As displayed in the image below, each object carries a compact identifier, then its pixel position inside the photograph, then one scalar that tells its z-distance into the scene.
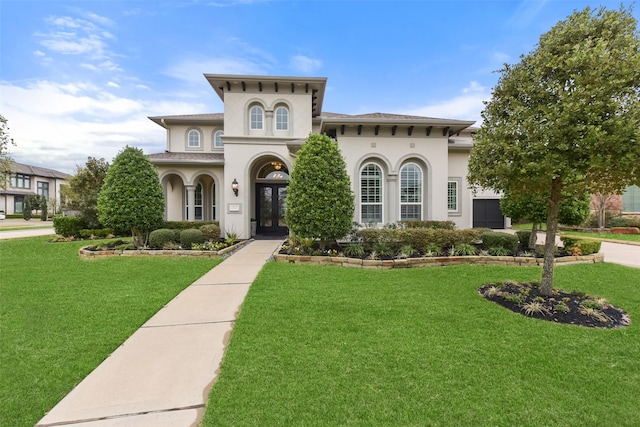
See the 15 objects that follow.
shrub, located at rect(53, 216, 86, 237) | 13.38
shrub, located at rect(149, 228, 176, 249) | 9.68
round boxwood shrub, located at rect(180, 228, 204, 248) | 9.96
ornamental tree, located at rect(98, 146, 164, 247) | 9.36
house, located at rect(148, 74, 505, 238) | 11.67
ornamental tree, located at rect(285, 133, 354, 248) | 8.31
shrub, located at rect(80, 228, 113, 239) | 13.59
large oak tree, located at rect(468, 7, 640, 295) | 3.91
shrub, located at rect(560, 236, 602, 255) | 8.12
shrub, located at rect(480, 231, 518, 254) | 8.45
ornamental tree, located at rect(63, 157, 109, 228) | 14.30
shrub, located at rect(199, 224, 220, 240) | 11.14
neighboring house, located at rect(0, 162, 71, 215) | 39.56
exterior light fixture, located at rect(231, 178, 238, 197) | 12.38
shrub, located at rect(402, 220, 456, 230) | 11.03
